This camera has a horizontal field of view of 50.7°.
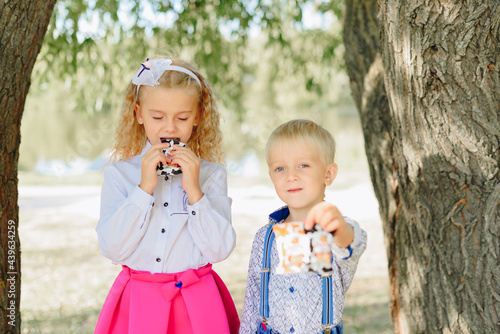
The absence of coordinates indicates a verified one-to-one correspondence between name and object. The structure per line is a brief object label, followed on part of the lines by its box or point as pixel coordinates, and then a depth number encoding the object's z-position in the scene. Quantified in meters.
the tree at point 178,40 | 5.34
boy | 2.01
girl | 2.10
